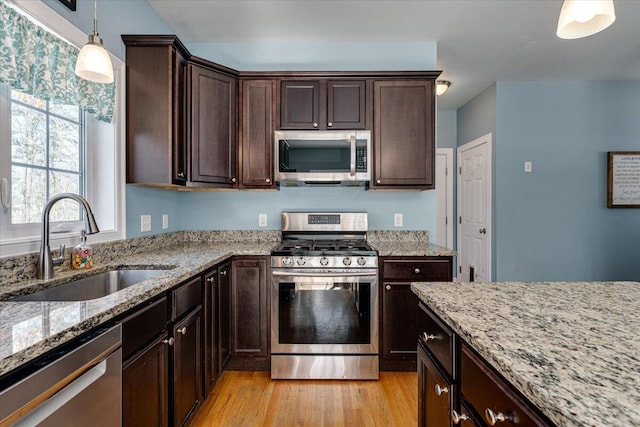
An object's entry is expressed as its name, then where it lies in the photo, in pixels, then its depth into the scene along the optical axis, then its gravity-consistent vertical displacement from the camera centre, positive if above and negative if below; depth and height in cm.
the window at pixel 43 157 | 144 +28
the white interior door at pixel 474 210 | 387 +3
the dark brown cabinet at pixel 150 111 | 207 +66
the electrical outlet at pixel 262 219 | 292 -6
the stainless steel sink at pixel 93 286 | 133 -35
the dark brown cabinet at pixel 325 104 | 255 +85
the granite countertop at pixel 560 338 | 50 -29
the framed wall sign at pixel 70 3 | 160 +105
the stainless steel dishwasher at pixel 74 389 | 72 -45
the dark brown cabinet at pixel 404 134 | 255 +62
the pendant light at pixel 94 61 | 131 +62
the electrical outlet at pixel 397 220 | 291 -7
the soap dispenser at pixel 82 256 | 159 -22
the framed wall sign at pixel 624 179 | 357 +37
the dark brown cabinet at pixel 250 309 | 232 -70
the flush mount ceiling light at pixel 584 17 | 112 +72
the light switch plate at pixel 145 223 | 228 -7
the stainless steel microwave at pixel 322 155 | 251 +45
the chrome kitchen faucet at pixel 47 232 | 137 -8
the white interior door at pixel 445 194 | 474 +27
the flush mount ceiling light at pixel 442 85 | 356 +141
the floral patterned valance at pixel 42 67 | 128 +66
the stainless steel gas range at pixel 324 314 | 226 -72
